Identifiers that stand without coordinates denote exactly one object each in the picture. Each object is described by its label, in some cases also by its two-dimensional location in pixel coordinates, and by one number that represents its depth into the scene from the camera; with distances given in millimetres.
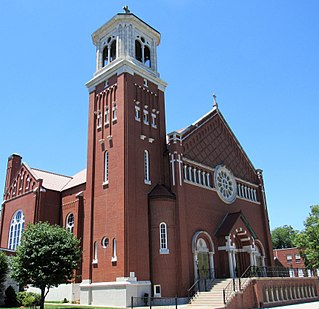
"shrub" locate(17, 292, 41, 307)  24230
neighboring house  66125
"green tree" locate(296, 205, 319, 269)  47094
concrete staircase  22547
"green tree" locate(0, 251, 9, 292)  24188
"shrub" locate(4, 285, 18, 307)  24312
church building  25844
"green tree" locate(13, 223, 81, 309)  21672
